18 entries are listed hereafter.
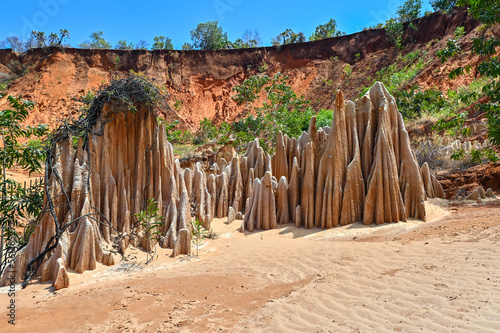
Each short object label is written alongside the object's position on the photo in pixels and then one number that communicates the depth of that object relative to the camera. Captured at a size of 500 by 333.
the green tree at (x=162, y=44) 30.78
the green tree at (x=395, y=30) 25.53
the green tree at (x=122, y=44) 30.34
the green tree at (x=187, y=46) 32.28
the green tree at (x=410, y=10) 25.69
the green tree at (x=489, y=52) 7.91
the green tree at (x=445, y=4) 23.63
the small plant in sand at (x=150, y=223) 5.77
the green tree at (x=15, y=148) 5.12
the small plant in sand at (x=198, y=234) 6.39
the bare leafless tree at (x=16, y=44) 29.34
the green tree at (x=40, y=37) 27.44
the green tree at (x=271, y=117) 16.92
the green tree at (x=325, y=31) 31.53
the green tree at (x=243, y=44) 32.31
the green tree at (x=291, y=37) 31.70
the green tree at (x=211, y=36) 31.59
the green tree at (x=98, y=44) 30.46
